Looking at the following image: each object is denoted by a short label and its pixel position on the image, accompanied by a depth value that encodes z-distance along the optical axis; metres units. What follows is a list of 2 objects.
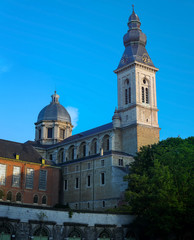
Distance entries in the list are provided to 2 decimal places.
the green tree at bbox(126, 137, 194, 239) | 32.03
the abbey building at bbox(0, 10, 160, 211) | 56.06
